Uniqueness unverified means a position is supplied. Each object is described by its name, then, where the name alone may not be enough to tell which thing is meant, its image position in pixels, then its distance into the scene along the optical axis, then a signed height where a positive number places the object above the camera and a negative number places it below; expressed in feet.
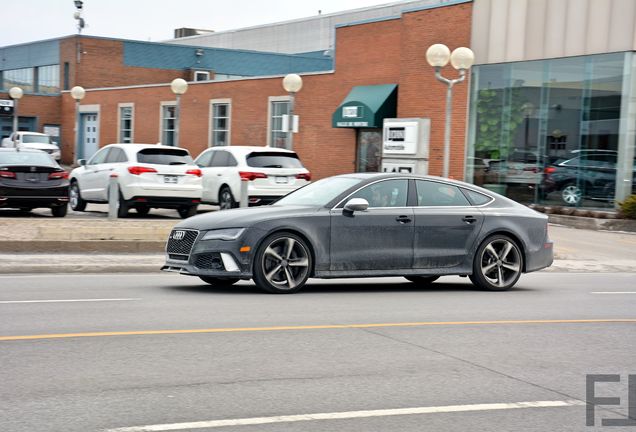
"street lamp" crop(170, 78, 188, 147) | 114.11 +6.05
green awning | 109.50 +4.65
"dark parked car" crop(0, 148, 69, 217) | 69.05 -3.60
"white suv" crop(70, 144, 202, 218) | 72.64 -2.96
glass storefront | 86.33 +2.61
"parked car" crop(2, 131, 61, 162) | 162.50 -1.57
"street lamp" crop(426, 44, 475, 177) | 74.49 +7.27
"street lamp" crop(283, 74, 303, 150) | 81.97 +5.00
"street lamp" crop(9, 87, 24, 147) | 159.59 +6.36
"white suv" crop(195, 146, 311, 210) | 77.00 -2.49
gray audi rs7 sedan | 38.29 -3.68
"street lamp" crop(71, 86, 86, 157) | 147.74 +6.28
